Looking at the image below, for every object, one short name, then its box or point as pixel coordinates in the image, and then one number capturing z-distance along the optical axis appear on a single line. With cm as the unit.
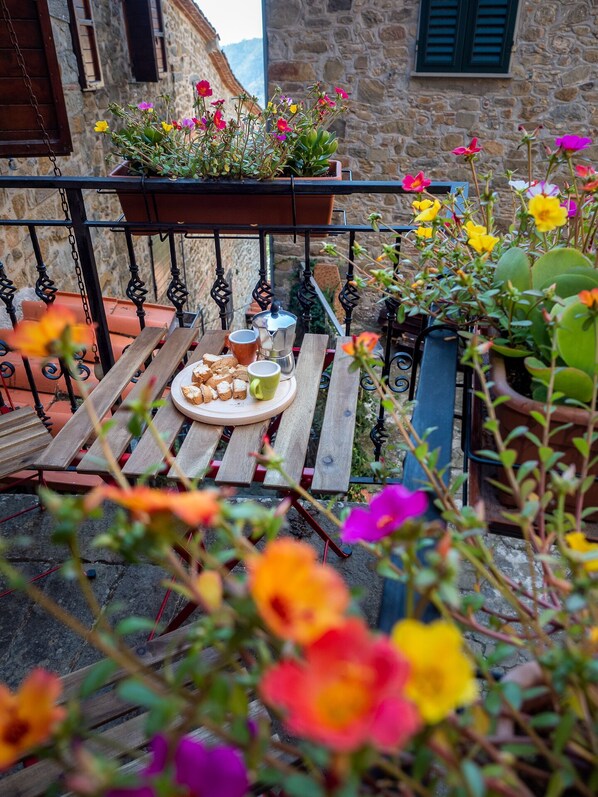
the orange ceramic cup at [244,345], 182
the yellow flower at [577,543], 58
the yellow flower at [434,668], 38
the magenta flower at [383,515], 66
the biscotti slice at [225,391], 165
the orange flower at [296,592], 36
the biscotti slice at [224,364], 177
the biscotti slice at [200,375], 172
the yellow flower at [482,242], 121
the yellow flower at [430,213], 134
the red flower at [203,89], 256
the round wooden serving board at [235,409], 159
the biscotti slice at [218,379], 171
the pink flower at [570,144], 130
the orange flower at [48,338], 58
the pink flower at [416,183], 156
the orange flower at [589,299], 88
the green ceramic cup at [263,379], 161
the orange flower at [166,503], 41
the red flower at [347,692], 33
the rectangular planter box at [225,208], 235
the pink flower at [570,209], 138
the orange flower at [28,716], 39
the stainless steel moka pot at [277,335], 180
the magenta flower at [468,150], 156
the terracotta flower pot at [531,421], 99
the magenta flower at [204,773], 42
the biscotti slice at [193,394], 164
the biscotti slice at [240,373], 174
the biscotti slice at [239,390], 166
